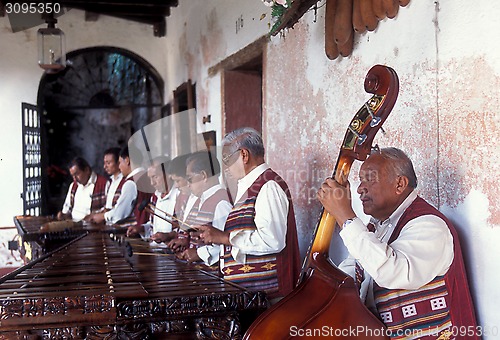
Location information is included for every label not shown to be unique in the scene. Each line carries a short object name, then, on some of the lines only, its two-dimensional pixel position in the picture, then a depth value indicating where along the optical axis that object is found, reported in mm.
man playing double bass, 1660
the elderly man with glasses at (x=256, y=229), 2545
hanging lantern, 7082
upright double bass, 1690
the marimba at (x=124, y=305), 2006
